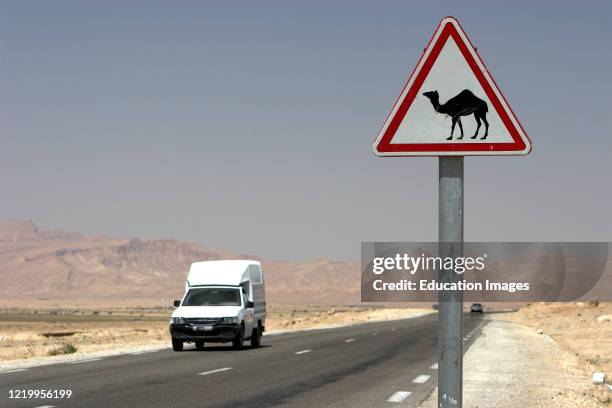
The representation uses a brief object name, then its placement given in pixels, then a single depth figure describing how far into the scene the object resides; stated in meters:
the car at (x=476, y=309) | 115.69
